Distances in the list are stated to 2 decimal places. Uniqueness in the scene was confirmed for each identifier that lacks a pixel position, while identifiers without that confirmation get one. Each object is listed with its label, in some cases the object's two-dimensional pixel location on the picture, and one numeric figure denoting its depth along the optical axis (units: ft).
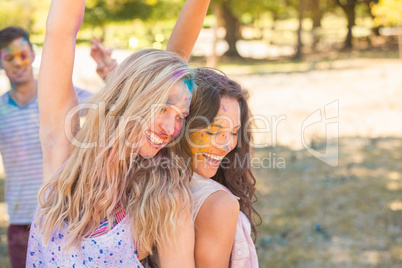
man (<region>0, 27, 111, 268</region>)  9.14
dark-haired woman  5.30
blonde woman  5.04
